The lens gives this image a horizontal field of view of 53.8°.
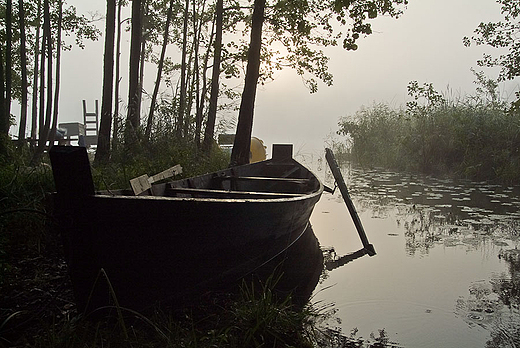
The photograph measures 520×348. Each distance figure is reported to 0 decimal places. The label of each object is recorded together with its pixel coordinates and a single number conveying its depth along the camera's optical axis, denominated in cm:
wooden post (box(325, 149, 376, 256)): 641
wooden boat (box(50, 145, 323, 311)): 326
